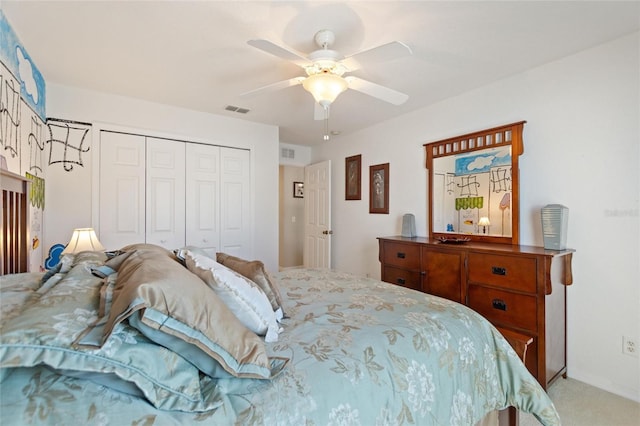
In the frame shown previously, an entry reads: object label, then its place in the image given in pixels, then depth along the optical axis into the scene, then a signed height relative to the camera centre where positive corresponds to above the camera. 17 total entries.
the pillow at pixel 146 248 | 1.47 -0.18
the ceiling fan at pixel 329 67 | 1.71 +0.92
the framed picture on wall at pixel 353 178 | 4.32 +0.51
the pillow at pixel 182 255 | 1.34 -0.19
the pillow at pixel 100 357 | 0.64 -0.33
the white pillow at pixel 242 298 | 1.09 -0.32
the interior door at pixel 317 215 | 4.64 -0.04
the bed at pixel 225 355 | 0.68 -0.44
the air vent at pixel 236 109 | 3.44 +1.20
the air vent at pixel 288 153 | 5.01 +1.00
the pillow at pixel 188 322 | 0.76 -0.29
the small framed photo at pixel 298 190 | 6.59 +0.49
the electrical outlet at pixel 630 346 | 2.04 -0.91
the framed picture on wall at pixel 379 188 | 3.90 +0.32
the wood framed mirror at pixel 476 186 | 2.65 +0.26
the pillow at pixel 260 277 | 1.36 -0.30
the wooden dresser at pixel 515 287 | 2.06 -0.57
